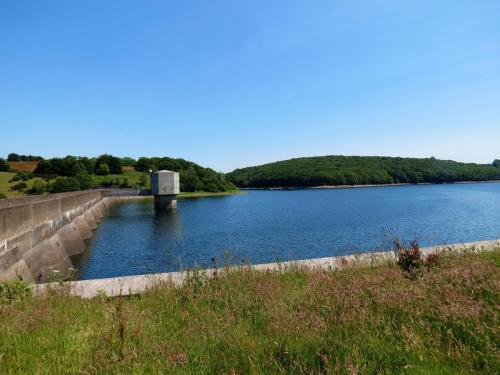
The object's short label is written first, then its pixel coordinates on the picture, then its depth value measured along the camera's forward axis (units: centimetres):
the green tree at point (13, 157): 14534
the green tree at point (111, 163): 13312
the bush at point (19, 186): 7946
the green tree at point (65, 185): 8031
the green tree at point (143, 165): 14675
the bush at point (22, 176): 9020
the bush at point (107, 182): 11502
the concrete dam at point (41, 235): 1178
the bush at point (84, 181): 9504
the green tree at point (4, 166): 10339
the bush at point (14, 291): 628
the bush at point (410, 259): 755
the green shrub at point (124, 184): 11600
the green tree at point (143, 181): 11831
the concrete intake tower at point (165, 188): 6769
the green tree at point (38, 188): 7788
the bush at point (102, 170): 12794
